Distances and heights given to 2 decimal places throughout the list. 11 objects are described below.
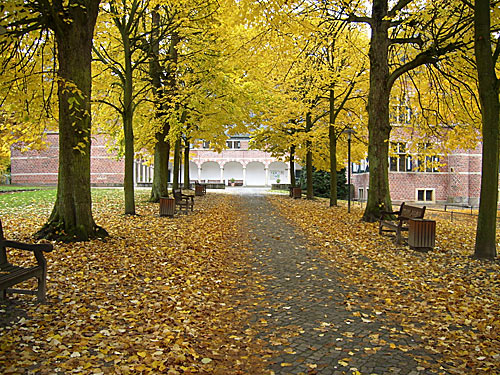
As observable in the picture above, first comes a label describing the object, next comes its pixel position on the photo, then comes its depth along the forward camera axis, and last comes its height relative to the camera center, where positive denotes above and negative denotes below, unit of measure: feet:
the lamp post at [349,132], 57.04 +6.20
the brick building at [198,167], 159.12 +3.52
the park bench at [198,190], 87.04 -3.11
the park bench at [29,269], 14.67 -3.44
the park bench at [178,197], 51.31 -2.80
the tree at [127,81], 42.19 +10.15
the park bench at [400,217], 31.01 -3.42
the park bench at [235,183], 186.46 -3.34
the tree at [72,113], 25.29 +3.91
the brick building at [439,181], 113.50 -1.11
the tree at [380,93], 39.91 +8.18
